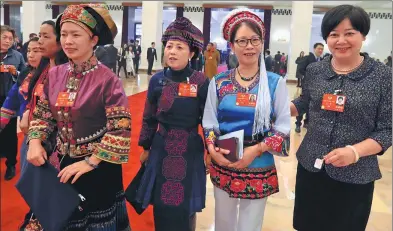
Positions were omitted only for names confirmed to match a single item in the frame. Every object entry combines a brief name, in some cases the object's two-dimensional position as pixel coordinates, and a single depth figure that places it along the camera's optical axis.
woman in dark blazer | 1.40
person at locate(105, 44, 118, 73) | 10.71
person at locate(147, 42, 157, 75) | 14.45
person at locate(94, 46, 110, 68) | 7.57
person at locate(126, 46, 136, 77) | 13.60
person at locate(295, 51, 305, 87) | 5.91
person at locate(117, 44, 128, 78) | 13.60
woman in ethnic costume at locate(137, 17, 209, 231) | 1.83
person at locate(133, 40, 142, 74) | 15.17
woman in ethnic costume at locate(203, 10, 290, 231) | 1.59
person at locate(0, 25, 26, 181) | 3.15
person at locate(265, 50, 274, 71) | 12.34
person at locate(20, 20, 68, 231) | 1.93
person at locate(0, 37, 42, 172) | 2.12
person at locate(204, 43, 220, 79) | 10.27
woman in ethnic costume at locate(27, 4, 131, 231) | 1.46
